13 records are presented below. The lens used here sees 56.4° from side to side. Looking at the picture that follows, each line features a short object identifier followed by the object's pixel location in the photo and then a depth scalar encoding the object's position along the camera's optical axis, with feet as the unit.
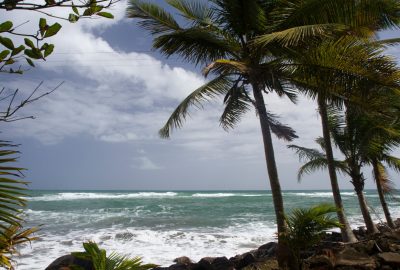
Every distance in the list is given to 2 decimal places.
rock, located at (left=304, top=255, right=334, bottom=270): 20.82
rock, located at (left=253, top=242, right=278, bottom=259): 36.21
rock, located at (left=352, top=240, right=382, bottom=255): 23.81
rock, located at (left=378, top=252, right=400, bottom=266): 20.72
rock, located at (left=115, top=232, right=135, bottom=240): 53.24
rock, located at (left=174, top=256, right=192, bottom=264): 37.04
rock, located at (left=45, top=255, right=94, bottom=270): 30.08
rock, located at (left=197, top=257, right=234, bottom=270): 31.22
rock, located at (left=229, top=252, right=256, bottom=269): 31.53
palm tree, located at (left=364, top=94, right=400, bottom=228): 26.12
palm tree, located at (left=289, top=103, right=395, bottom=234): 34.22
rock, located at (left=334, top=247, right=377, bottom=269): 20.59
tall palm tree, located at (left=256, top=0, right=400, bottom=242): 23.68
